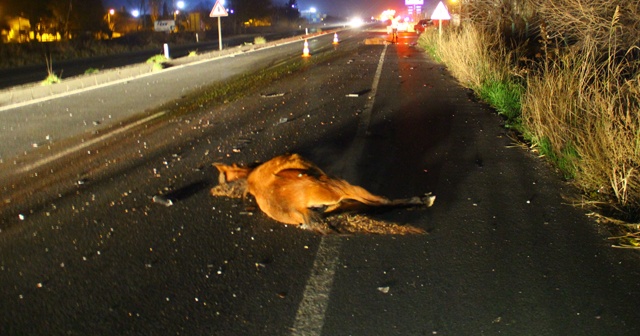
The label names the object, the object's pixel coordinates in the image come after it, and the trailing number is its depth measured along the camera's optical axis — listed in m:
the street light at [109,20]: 63.16
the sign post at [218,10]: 31.79
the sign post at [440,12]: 24.89
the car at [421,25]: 51.51
